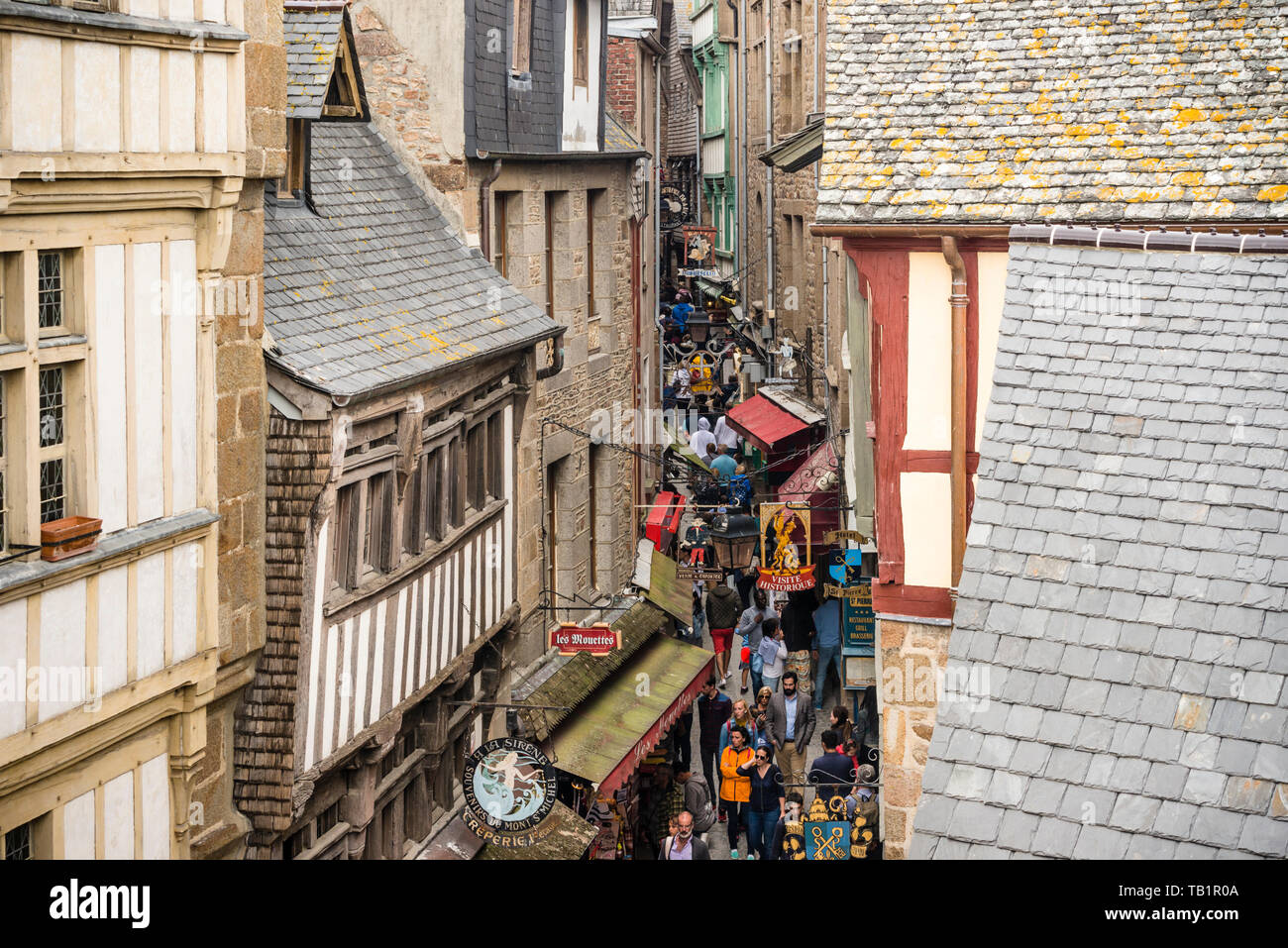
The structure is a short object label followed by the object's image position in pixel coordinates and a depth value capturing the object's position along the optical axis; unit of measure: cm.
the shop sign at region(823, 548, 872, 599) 1725
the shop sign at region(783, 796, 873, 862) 1235
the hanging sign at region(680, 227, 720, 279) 3950
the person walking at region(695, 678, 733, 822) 1593
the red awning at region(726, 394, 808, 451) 2380
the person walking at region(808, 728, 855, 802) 1322
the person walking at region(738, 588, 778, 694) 1933
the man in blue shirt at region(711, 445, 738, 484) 2445
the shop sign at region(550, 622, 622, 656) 1398
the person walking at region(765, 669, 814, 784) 1573
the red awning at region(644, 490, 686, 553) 2108
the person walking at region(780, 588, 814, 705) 1934
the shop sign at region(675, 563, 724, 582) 2109
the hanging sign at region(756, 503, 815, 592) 1811
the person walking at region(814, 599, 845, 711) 1827
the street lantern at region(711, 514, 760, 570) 2166
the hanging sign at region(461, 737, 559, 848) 1187
